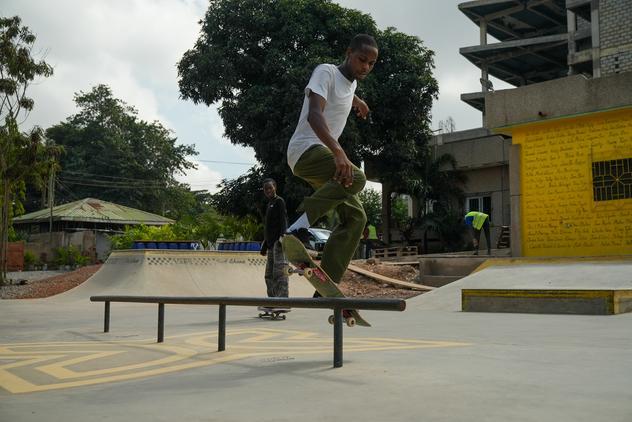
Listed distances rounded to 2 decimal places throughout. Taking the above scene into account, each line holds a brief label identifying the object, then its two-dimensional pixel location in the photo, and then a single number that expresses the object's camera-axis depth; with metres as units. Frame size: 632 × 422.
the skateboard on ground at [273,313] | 7.49
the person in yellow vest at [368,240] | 23.96
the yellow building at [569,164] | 12.73
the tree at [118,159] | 50.91
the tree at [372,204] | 47.00
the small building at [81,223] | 32.81
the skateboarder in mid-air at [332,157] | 3.59
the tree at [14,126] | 17.17
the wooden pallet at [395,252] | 24.98
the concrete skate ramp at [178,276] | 12.67
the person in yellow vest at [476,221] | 19.60
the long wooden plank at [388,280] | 14.55
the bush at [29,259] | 26.81
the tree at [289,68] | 27.39
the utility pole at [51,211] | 30.96
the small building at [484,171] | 26.48
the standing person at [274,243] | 7.42
